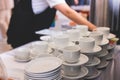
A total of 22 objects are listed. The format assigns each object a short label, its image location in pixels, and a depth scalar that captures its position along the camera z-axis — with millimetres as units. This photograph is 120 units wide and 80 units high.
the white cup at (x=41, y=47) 913
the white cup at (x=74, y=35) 1015
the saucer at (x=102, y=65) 963
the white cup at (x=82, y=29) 1105
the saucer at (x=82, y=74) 784
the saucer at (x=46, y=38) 1070
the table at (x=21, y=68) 860
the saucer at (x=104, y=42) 1025
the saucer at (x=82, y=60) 801
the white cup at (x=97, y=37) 999
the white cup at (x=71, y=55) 785
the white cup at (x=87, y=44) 891
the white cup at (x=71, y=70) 800
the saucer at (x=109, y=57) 1055
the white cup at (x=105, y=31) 1143
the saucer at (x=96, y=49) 914
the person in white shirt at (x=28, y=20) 1521
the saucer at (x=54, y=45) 921
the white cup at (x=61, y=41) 921
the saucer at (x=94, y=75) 867
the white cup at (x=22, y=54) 947
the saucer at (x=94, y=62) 897
